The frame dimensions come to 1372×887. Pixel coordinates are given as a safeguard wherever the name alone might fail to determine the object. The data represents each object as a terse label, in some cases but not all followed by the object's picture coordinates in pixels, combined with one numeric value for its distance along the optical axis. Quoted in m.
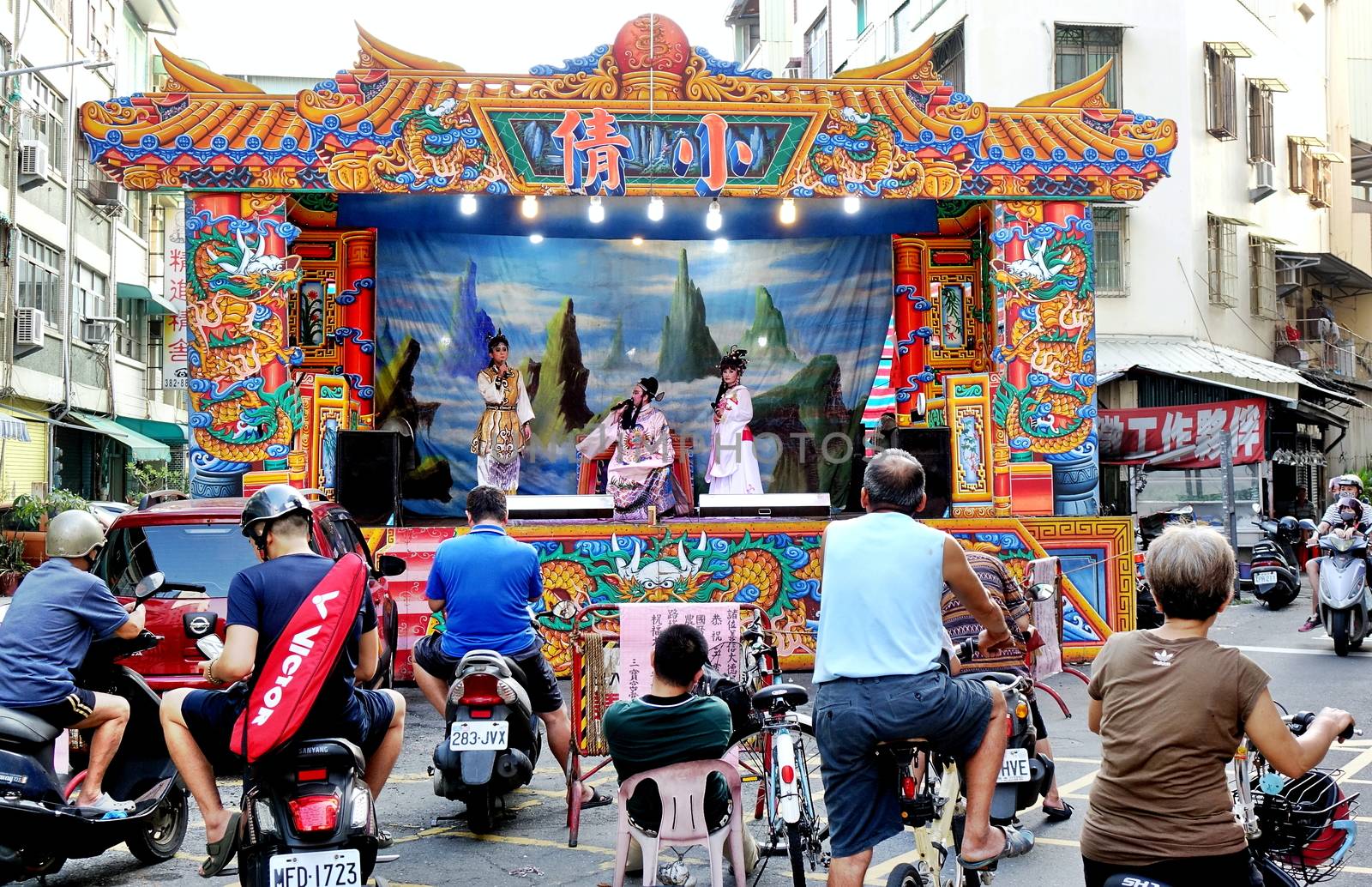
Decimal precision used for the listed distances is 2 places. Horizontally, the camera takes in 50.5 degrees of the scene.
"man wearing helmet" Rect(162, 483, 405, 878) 4.57
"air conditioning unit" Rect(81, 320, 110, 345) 26.61
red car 7.96
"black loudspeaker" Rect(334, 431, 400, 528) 13.26
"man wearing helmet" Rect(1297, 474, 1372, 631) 12.46
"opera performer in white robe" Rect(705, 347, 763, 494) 17.25
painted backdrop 17.06
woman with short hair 3.35
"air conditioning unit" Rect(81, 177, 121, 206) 26.61
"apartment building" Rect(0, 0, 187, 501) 22.72
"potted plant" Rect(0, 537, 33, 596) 18.28
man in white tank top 4.35
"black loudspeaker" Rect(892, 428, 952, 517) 14.08
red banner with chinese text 17.66
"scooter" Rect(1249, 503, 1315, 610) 15.86
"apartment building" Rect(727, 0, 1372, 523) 22.83
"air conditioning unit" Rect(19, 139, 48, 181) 22.70
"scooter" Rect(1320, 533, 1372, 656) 12.19
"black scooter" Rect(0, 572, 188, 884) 5.28
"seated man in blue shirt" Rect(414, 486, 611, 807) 6.64
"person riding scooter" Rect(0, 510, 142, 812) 5.47
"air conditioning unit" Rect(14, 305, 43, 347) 22.53
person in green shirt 4.92
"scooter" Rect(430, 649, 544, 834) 6.17
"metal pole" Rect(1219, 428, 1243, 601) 17.44
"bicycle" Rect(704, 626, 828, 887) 5.02
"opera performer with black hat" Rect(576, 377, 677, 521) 16.31
